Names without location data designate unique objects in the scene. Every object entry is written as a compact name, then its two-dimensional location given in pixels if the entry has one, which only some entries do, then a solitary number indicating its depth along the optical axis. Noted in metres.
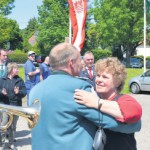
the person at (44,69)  10.30
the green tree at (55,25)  57.84
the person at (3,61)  7.24
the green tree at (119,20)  46.50
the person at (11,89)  6.72
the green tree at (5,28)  47.47
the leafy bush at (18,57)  52.53
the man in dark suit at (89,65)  7.12
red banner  10.83
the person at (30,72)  9.23
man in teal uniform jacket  2.37
